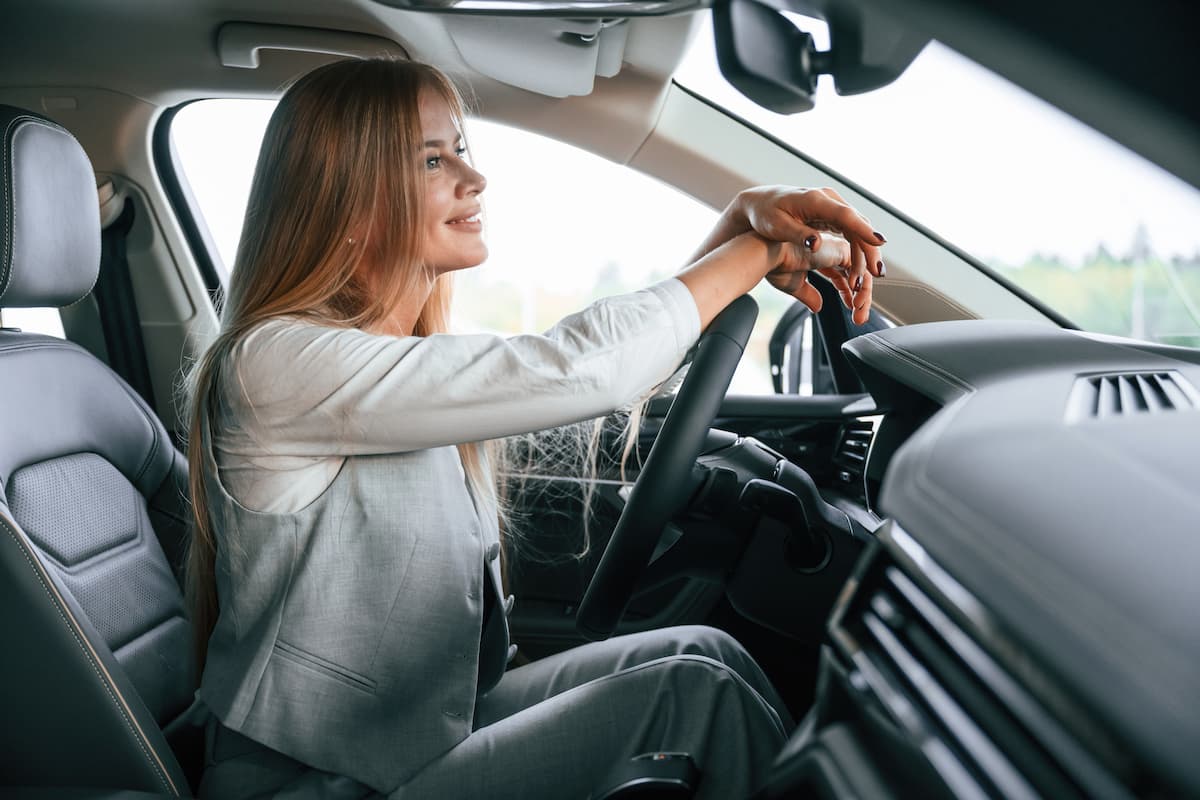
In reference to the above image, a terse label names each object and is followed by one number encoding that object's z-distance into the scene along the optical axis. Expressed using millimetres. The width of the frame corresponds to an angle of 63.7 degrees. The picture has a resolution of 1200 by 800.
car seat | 969
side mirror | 1916
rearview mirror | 580
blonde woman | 920
